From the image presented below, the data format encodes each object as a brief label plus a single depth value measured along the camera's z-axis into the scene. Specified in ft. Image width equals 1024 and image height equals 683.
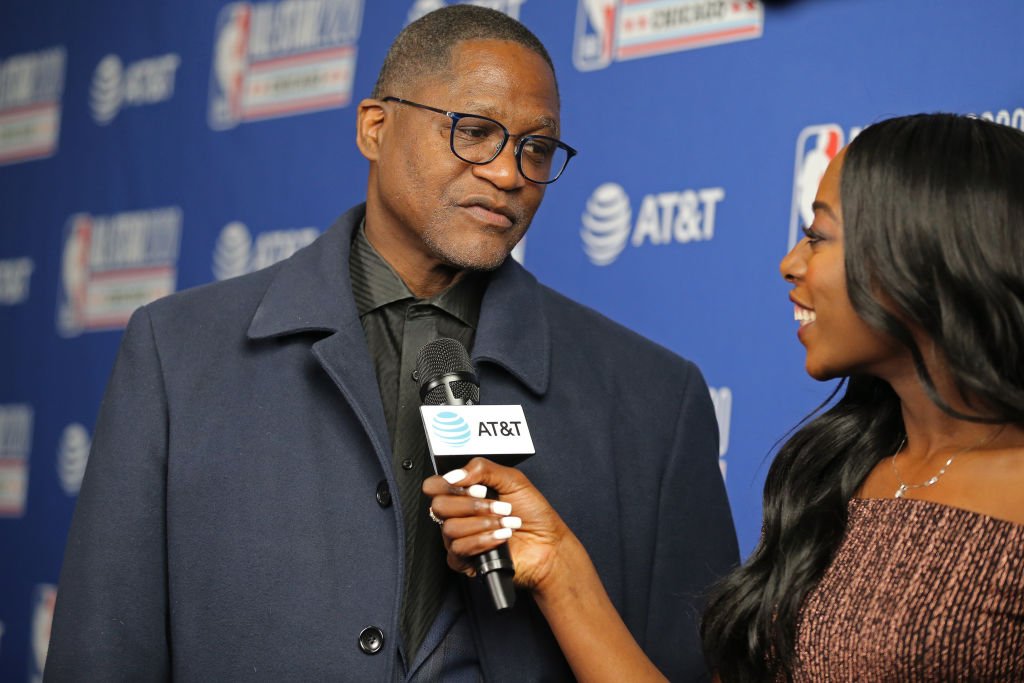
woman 7.46
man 8.12
